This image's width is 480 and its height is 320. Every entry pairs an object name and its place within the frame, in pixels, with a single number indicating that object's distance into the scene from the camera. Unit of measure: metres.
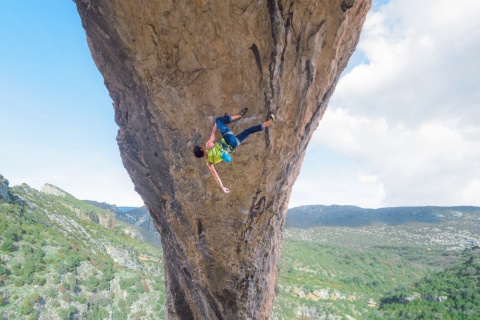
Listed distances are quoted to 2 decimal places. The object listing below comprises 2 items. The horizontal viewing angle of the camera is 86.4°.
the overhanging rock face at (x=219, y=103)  6.00
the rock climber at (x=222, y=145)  6.20
